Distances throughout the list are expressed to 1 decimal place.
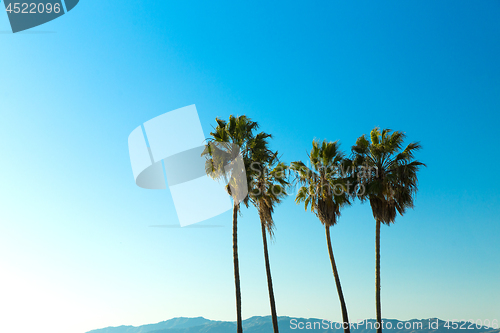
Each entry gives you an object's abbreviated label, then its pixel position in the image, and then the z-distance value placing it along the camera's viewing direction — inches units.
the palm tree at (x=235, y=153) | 911.7
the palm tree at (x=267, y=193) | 959.0
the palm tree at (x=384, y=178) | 967.6
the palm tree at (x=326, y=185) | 989.8
